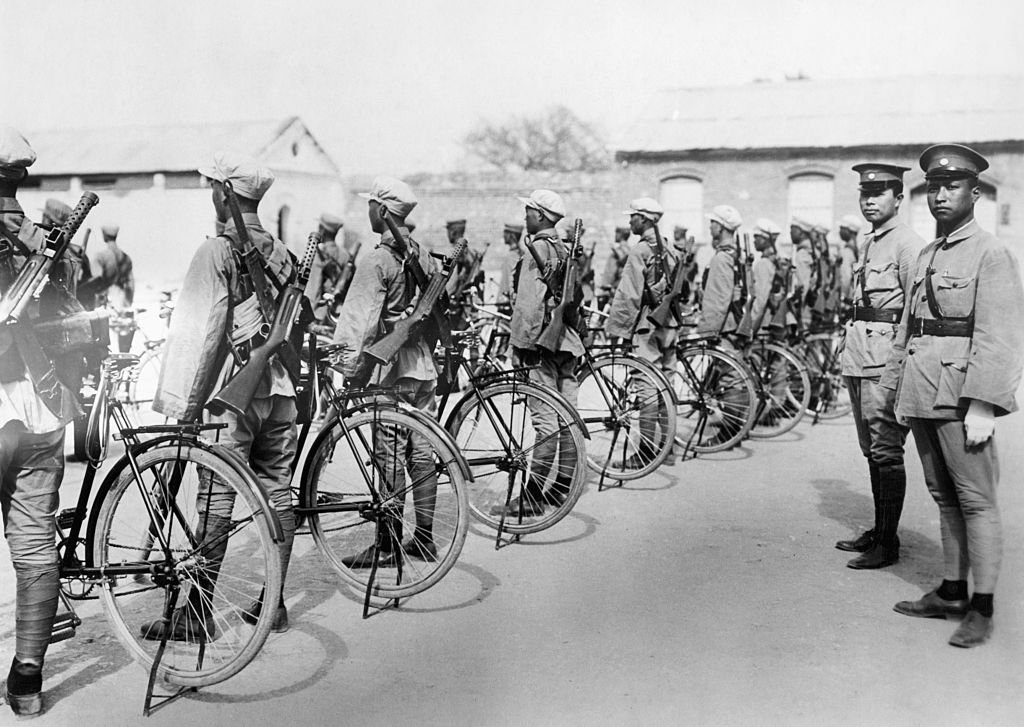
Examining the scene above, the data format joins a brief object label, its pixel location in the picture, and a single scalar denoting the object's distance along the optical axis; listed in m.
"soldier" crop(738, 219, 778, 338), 9.95
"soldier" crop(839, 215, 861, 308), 13.59
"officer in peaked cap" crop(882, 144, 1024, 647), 4.30
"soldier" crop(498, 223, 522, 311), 8.71
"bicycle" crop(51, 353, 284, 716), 3.74
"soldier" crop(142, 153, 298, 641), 4.14
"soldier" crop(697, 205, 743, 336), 9.32
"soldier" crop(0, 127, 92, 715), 3.63
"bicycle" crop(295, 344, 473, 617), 4.66
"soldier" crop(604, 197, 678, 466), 8.11
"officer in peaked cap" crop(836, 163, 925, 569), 5.64
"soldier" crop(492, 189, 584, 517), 6.68
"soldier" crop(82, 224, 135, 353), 12.10
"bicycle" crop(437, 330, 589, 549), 5.80
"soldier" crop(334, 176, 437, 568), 5.12
